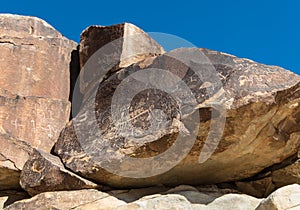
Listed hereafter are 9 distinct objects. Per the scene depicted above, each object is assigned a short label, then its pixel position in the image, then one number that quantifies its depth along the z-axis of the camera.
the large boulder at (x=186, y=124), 5.84
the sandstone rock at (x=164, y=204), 5.93
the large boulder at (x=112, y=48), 6.94
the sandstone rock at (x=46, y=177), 6.26
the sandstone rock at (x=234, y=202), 5.93
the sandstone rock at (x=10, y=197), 6.80
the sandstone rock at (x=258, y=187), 6.59
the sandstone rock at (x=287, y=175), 6.38
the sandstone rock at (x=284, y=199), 5.18
